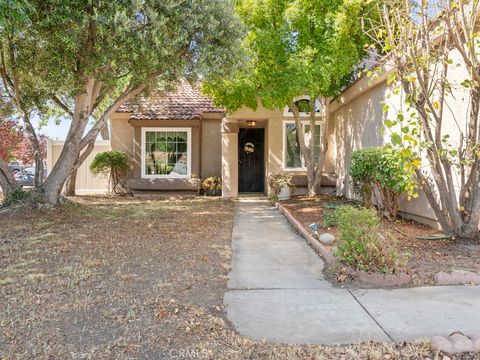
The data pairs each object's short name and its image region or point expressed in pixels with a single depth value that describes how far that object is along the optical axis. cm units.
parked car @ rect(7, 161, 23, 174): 2148
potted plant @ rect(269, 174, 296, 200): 1183
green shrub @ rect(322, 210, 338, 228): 725
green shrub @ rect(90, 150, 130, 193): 1405
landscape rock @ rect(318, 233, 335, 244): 615
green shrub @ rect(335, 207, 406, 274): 438
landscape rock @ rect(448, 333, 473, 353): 281
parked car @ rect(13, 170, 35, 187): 1672
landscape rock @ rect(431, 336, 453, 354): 280
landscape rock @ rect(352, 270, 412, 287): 427
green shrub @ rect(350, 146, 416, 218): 716
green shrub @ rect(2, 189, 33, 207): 880
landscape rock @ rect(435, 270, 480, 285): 434
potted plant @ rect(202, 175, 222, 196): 1398
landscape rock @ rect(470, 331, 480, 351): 282
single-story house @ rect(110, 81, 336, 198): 1324
